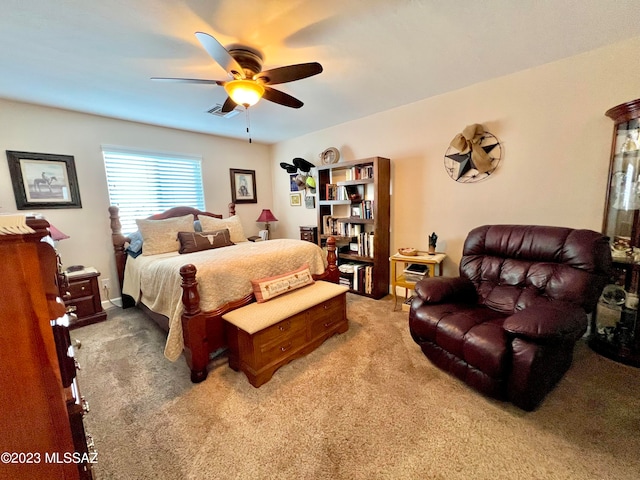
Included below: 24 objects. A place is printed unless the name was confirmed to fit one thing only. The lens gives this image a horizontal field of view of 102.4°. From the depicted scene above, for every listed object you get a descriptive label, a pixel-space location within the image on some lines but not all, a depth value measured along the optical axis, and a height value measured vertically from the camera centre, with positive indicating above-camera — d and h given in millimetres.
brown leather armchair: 1480 -770
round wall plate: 3771 +684
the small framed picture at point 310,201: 4328 +32
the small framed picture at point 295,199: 4555 +78
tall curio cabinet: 1924 -415
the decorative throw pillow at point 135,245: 3035 -420
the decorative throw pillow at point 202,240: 2965 -397
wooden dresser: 587 -371
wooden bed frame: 1844 -890
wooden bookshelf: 3256 -177
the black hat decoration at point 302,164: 4039 +611
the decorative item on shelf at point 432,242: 2892 -487
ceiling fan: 1679 +882
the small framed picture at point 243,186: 4418 +345
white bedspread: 1964 -585
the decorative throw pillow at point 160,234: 2970 -302
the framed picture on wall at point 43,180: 2662 +352
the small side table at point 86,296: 2732 -911
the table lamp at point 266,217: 4488 -214
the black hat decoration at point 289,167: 4297 +605
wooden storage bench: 1823 -965
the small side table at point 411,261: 2748 -695
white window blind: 3320 +377
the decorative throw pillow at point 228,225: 3482 -259
